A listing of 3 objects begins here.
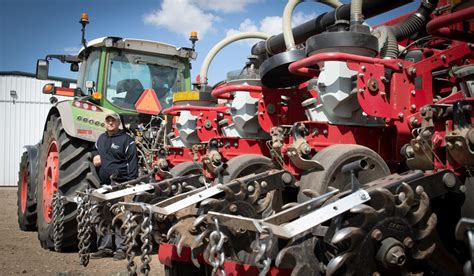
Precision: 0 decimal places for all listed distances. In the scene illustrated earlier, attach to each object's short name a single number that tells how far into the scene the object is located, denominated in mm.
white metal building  15102
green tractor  5375
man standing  5129
